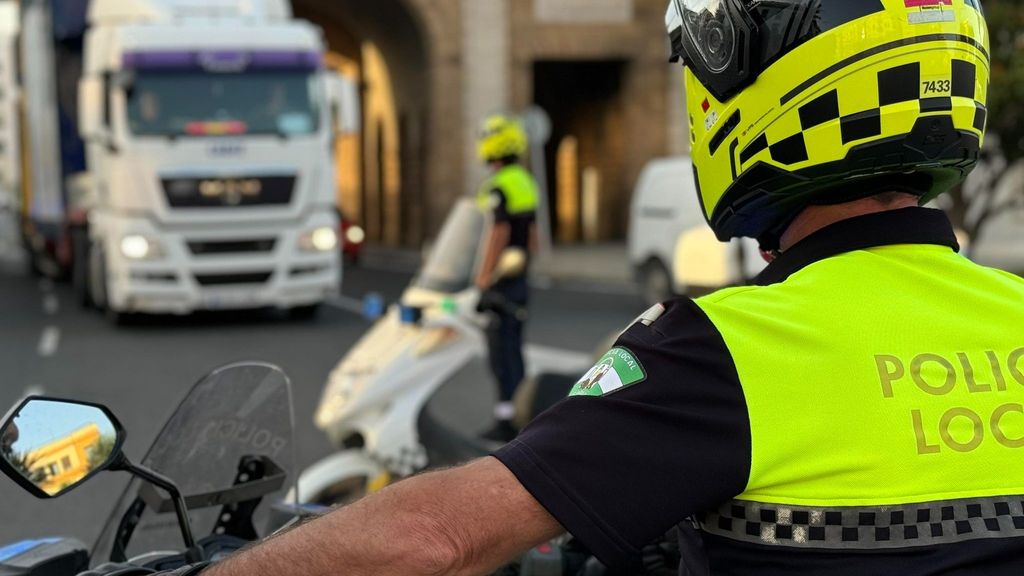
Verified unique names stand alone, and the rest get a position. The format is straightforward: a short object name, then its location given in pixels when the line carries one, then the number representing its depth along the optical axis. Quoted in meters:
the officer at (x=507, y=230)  7.95
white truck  13.75
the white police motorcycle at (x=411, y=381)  4.80
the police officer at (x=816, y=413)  1.38
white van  14.38
